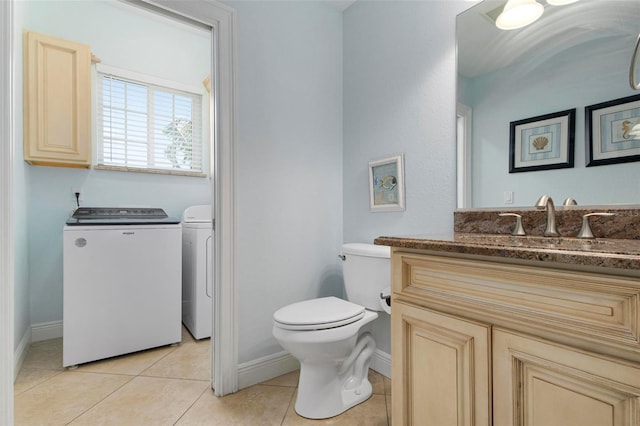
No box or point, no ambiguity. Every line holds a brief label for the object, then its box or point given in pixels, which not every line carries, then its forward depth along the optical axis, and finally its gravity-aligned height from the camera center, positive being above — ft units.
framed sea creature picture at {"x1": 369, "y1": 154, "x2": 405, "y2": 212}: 5.74 +0.55
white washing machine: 6.32 -1.56
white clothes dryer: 7.75 -1.62
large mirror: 3.51 +1.69
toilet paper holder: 5.18 -1.44
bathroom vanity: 2.05 -0.98
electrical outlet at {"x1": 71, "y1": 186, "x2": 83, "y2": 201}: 7.90 +0.59
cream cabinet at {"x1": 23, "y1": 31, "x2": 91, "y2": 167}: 6.80 +2.58
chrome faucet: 3.60 -0.11
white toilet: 4.54 -1.83
